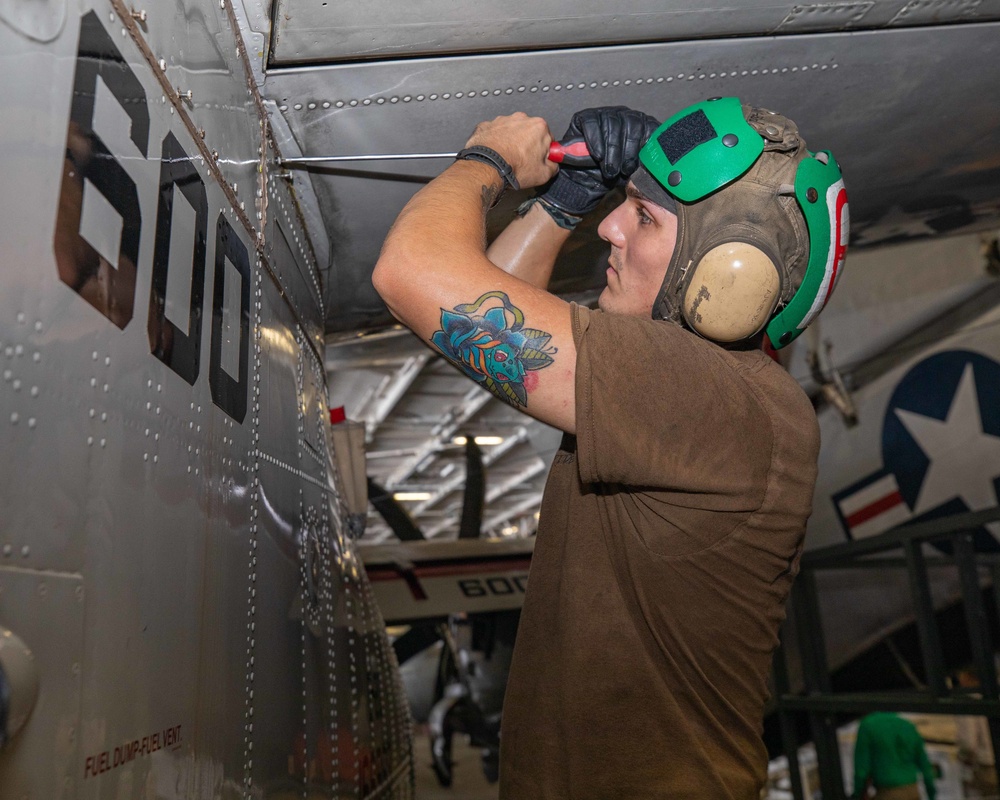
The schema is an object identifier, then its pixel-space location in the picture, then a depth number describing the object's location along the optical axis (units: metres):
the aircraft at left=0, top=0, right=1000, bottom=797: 0.92
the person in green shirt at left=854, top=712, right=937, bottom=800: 6.27
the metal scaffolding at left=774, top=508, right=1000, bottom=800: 4.70
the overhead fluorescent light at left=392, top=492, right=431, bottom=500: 21.45
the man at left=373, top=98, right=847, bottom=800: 1.34
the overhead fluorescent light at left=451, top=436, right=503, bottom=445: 15.30
